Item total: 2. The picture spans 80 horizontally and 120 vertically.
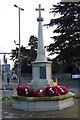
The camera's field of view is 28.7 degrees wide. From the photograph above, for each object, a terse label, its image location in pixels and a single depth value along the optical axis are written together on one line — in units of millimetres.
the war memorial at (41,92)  7170
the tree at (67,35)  27958
